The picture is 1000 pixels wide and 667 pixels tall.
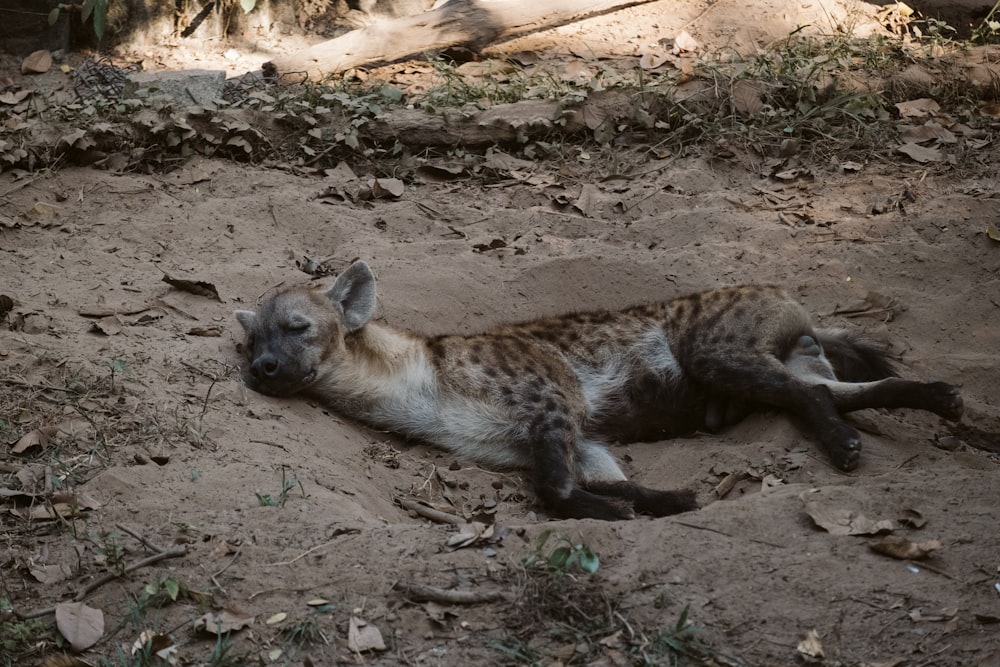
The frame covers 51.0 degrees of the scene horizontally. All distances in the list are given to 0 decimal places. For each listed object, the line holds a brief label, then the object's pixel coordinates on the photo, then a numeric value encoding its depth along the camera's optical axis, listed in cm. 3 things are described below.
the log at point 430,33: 762
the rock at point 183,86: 696
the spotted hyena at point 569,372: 468
